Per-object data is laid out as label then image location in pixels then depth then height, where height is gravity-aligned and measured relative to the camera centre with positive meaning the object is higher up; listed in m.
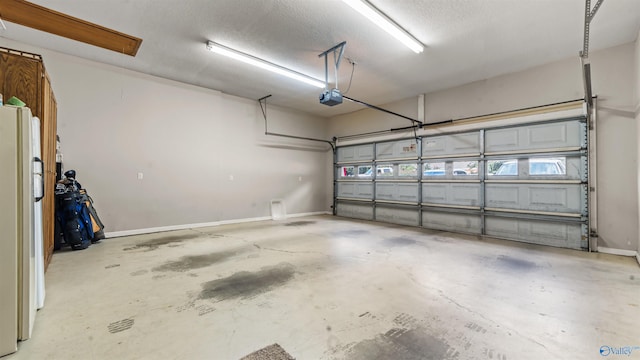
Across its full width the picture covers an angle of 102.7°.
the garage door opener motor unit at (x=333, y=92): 4.32 +1.62
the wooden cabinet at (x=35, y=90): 2.81 +1.05
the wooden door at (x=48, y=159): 3.15 +0.30
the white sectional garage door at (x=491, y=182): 4.56 -0.07
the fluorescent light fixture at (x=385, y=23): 3.07 +2.12
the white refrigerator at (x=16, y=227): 1.67 -0.31
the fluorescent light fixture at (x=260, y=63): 4.27 +2.19
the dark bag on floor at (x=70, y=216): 4.05 -0.58
